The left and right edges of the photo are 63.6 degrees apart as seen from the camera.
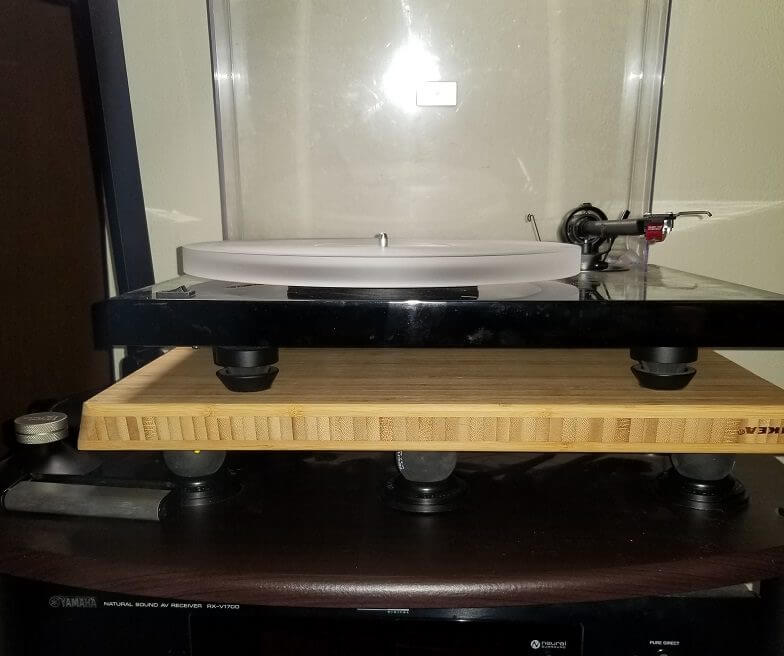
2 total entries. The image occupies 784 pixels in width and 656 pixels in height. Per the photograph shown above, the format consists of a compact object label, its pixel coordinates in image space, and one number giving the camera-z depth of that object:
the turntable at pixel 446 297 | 0.47
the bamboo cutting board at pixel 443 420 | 0.50
